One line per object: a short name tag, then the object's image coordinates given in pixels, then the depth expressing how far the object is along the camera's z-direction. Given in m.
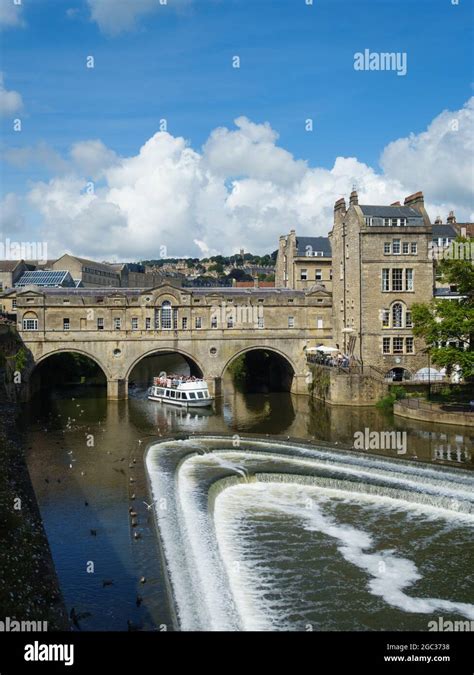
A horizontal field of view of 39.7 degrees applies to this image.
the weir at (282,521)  17.58
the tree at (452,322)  40.56
